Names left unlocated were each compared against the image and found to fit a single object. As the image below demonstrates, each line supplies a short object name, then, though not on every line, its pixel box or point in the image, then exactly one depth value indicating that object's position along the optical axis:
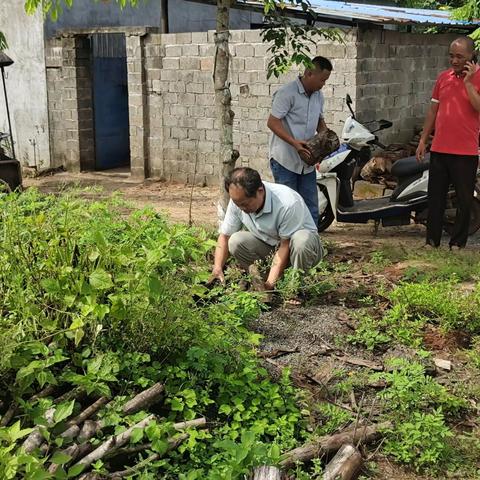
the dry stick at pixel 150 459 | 2.92
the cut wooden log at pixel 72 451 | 2.90
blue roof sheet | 9.27
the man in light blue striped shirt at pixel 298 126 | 6.27
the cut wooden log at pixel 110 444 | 2.93
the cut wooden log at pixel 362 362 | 4.18
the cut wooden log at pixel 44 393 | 3.17
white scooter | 7.35
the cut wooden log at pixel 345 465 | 3.11
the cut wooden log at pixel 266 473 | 2.94
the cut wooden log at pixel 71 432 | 2.99
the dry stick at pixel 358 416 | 3.45
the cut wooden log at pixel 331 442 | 3.22
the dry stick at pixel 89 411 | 3.11
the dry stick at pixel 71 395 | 3.20
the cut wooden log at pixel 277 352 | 4.26
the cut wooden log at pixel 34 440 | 2.84
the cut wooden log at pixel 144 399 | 3.22
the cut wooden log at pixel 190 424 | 3.21
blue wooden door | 13.09
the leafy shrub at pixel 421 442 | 3.34
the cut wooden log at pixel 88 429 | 3.04
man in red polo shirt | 6.13
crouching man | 4.88
